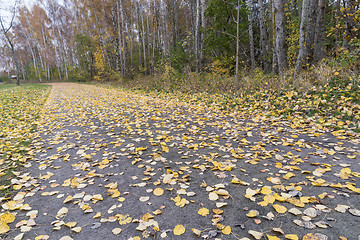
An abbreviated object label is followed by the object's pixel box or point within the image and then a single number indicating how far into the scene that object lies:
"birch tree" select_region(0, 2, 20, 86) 18.67
